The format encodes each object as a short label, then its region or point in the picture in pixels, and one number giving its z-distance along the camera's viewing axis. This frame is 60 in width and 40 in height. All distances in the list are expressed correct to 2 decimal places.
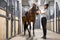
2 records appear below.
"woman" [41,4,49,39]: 5.87
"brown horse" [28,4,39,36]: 5.92
